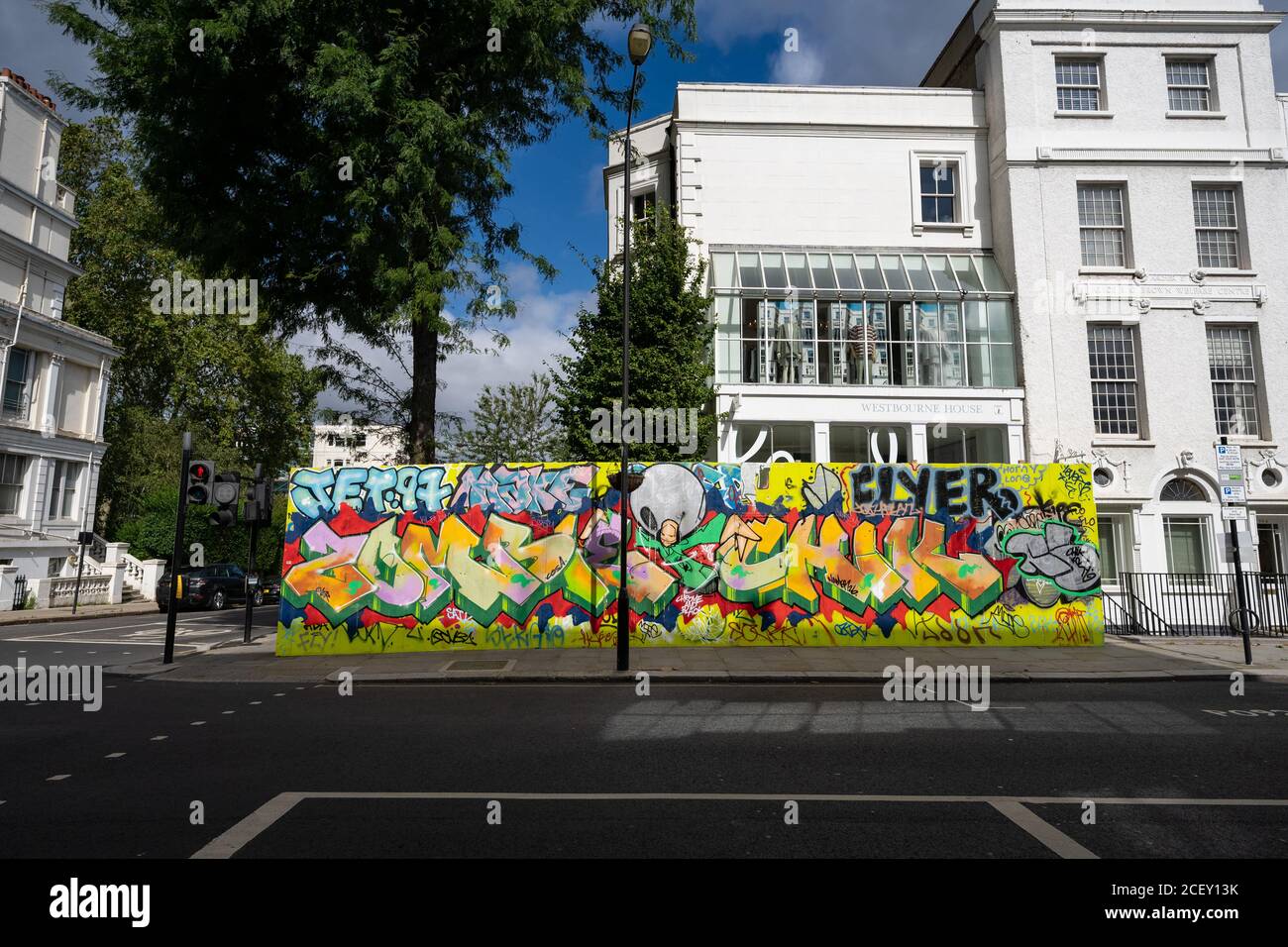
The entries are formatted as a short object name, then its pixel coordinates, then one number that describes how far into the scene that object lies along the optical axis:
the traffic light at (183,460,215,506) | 13.04
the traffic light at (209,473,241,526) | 13.47
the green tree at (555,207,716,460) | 18.89
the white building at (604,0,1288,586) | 19.17
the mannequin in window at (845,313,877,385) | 20.03
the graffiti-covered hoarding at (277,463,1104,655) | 13.17
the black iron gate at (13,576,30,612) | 23.31
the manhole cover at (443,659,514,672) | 11.19
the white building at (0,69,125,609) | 25.45
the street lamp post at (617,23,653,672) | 11.11
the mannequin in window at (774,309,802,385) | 20.02
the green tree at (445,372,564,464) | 35.62
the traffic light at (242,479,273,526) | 15.30
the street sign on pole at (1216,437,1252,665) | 12.44
